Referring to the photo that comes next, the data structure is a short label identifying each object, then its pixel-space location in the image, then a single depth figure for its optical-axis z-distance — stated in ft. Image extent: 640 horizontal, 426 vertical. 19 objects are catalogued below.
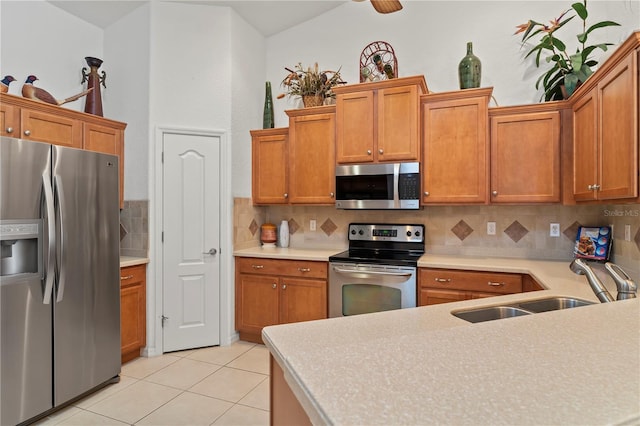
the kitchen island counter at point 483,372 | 1.70
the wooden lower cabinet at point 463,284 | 8.41
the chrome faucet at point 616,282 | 4.56
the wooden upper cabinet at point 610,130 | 5.48
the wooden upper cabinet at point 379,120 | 9.82
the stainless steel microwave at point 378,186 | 9.93
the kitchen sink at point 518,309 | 4.73
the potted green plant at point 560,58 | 8.25
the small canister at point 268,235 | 12.55
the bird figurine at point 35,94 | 8.78
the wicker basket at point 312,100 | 11.55
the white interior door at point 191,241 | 10.60
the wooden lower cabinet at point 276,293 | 10.43
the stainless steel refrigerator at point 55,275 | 6.67
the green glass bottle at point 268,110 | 12.57
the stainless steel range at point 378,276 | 9.32
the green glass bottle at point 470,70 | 9.58
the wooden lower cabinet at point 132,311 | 9.59
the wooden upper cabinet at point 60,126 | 7.97
